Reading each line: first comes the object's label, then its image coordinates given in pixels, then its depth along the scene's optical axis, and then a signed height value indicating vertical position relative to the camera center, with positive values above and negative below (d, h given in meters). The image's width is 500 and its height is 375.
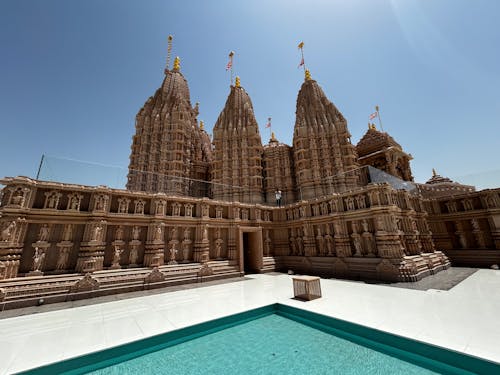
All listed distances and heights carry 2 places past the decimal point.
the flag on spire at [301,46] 39.09 +37.13
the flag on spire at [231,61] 40.78 +35.61
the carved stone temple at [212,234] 9.95 +0.53
